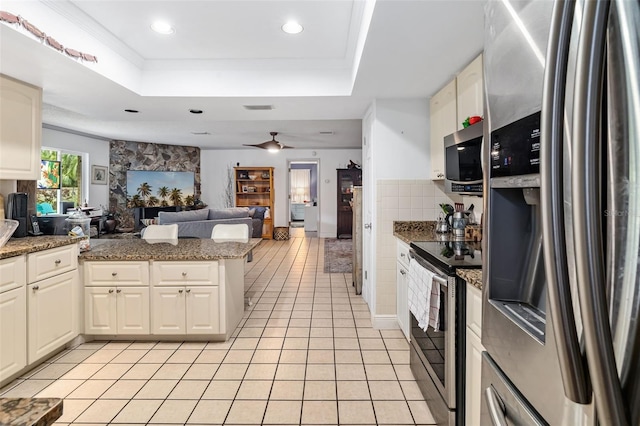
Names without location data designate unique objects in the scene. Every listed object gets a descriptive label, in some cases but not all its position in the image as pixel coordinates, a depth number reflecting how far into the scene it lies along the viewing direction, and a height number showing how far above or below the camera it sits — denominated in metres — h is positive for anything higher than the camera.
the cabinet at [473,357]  1.43 -0.63
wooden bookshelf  9.37 +0.75
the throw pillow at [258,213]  8.15 +0.01
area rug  5.59 -0.83
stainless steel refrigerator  0.44 +0.02
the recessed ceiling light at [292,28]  2.46 +1.39
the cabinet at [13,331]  2.10 -0.76
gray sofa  5.94 -0.12
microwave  2.12 +0.36
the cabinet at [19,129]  2.54 +0.66
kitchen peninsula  2.73 -0.66
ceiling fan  6.41 +1.30
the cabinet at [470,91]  2.17 +0.85
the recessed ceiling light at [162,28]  2.46 +1.39
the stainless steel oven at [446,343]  1.61 -0.67
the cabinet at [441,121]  2.66 +0.78
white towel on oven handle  1.84 -0.47
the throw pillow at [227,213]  6.80 +0.00
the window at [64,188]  6.35 +0.50
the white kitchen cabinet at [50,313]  2.31 -0.74
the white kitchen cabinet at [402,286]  2.74 -0.63
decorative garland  1.90 +1.12
